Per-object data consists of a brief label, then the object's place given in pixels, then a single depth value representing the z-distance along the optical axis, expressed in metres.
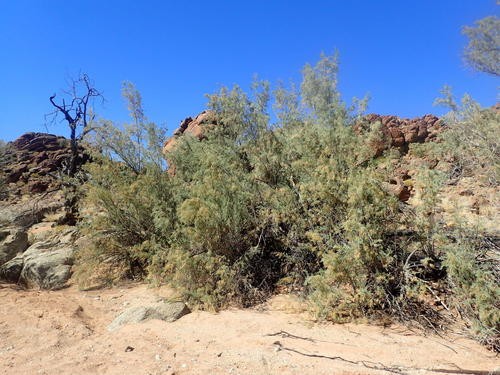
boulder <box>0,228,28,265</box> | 8.94
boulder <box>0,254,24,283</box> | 8.23
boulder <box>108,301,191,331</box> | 5.36
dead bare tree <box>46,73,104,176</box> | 13.58
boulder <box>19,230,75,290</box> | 7.79
